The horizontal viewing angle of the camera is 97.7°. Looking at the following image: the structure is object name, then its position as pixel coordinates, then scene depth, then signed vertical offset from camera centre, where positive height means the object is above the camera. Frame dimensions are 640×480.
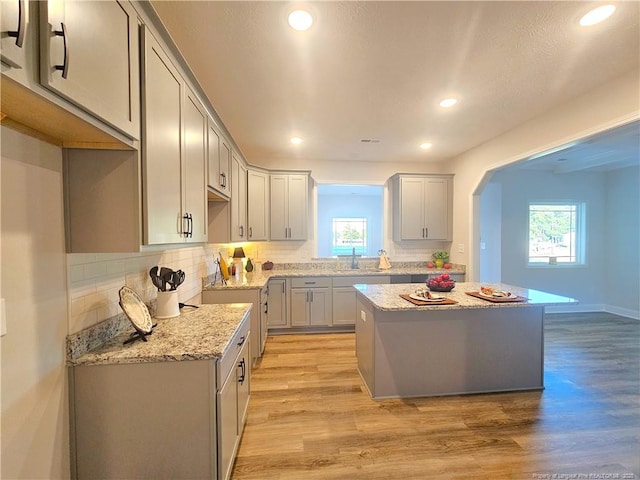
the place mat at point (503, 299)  2.31 -0.54
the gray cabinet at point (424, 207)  4.51 +0.45
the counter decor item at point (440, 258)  4.60 -0.39
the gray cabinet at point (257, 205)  3.94 +0.44
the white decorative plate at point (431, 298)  2.37 -0.55
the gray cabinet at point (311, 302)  4.07 -0.98
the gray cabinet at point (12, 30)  0.66 +0.50
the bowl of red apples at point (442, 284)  2.68 -0.48
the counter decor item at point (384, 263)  4.62 -0.47
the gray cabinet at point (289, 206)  4.25 +0.44
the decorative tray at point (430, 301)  2.31 -0.56
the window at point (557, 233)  5.22 +0.03
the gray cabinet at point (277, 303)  4.00 -0.98
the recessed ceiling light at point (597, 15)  1.55 +1.26
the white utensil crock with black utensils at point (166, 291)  1.91 -0.39
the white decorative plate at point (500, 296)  2.42 -0.53
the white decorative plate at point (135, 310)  1.48 -0.41
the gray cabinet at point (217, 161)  2.20 +0.64
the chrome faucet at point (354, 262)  4.62 -0.46
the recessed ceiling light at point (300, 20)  1.58 +1.25
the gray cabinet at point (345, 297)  4.15 -0.93
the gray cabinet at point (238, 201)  3.09 +0.41
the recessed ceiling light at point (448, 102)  2.59 +1.25
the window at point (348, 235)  8.78 -0.01
